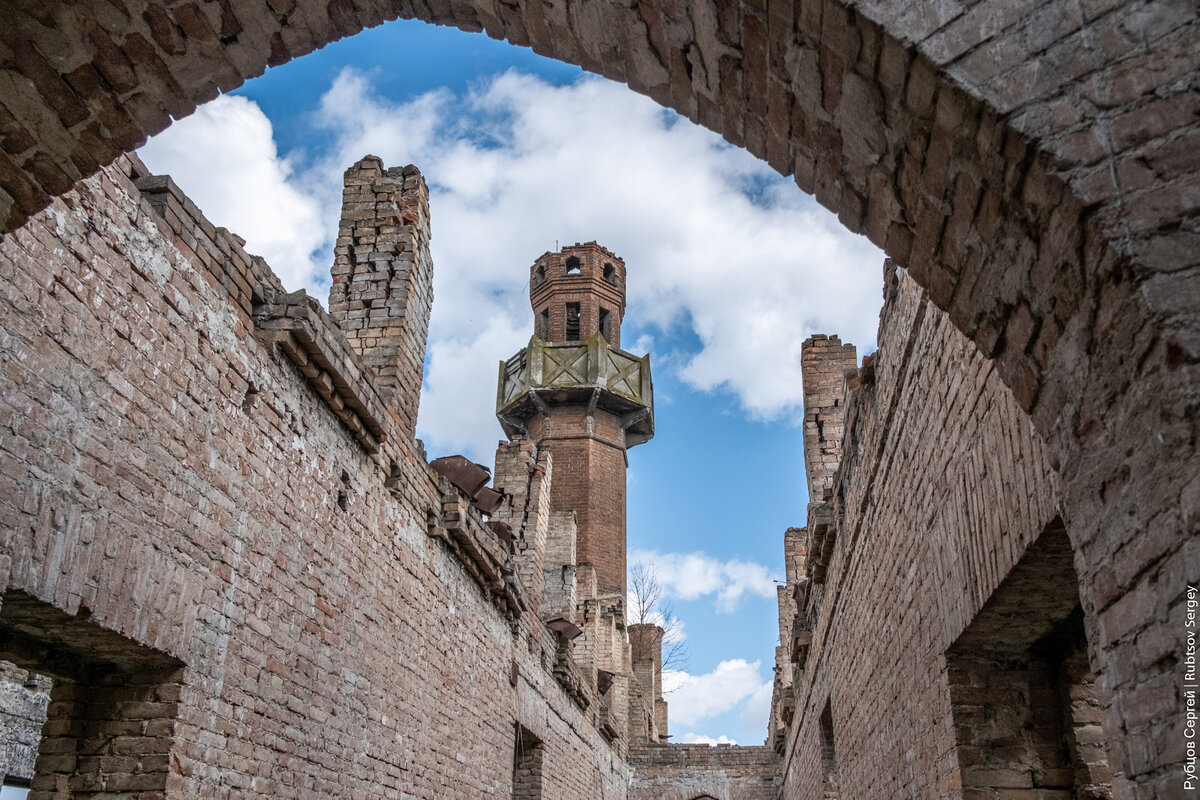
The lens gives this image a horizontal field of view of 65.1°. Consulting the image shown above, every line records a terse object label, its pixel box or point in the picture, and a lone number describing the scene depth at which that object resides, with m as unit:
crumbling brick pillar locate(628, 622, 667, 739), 30.61
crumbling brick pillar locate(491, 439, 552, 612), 12.51
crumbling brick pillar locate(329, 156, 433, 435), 7.55
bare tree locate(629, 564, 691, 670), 31.22
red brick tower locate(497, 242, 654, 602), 26.97
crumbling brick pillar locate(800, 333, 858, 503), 10.73
